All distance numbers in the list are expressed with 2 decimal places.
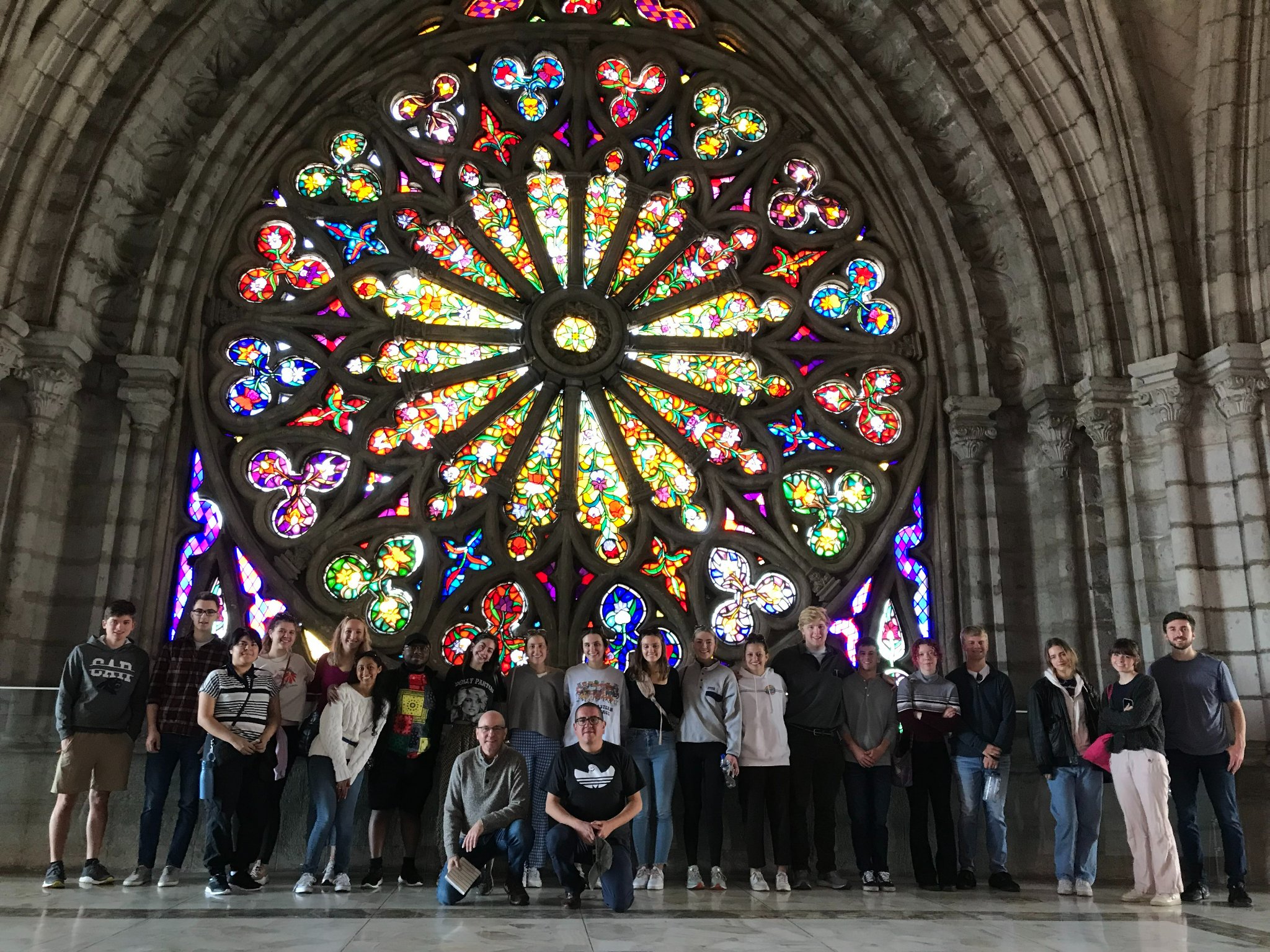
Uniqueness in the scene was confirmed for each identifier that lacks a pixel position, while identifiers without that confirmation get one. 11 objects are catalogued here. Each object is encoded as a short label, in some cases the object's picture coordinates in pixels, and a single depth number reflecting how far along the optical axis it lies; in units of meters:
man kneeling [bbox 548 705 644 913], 5.48
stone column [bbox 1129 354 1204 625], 8.33
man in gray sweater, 5.73
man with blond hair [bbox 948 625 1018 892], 6.56
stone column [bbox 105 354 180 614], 8.88
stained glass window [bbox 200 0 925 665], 9.87
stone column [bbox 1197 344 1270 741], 8.12
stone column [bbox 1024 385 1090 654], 9.45
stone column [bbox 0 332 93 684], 8.23
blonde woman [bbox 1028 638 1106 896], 6.43
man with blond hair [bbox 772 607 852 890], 6.64
